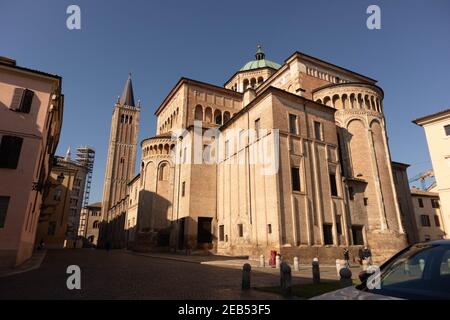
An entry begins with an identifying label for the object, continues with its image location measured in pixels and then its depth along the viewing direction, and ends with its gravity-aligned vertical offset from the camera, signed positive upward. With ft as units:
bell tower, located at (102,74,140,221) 220.43 +76.58
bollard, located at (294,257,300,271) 52.75 -3.47
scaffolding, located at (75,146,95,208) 310.86 +93.68
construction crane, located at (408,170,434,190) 284.88 +69.44
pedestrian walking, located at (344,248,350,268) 65.07 -2.30
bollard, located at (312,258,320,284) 34.45 -3.22
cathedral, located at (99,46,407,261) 73.97 +23.55
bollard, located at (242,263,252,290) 30.09 -3.22
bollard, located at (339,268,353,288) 22.76 -2.44
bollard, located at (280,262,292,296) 27.71 -3.26
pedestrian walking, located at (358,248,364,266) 66.84 -2.39
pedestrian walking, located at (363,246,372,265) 65.40 -2.10
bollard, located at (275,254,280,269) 56.29 -2.96
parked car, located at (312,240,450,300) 9.73 -1.24
